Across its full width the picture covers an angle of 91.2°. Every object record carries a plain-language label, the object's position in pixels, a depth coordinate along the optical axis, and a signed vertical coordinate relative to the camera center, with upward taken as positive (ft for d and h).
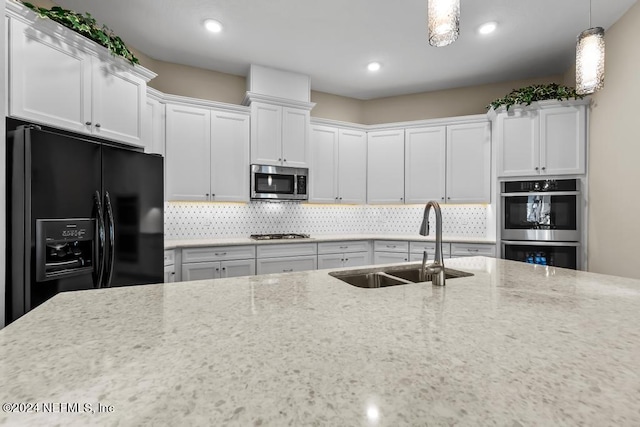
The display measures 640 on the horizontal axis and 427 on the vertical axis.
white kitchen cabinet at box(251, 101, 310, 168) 11.99 +3.09
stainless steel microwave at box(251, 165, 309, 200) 11.92 +1.21
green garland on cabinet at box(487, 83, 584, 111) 10.88 +4.29
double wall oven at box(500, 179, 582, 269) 10.78 -0.25
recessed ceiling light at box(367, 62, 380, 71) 11.87 +5.71
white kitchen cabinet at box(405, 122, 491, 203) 12.65 +2.13
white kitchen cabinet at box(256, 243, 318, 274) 11.28 -1.63
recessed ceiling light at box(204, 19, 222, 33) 9.23 +5.66
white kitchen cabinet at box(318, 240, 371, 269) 12.43 -1.64
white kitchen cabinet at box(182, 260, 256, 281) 10.16 -1.89
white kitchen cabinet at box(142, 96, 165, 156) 10.03 +2.92
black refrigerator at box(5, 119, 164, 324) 5.50 -0.07
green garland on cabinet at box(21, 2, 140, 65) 6.51 +4.15
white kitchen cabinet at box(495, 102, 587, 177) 10.90 +2.68
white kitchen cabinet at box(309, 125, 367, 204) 13.48 +2.15
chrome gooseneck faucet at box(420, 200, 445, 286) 4.21 -0.57
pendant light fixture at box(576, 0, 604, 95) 4.86 +2.46
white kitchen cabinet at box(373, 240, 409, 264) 12.96 -1.56
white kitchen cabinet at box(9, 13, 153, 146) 6.18 +2.96
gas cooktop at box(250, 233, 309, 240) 11.93 -0.91
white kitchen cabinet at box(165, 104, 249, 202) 10.93 +2.14
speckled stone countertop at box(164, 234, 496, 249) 10.46 -0.99
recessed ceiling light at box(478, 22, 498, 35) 9.29 +5.65
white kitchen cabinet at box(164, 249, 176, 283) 9.64 -1.66
